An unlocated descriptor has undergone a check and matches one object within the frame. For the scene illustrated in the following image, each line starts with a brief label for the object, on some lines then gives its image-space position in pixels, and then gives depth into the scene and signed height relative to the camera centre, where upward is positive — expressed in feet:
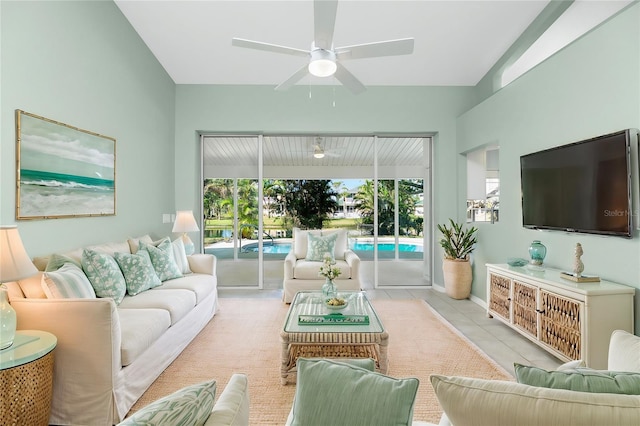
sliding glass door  18.58 +1.38
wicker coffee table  8.07 -2.75
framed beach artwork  8.29 +1.41
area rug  7.51 -3.94
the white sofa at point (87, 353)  6.65 -2.69
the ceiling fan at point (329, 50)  8.84 +4.65
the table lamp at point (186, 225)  15.19 -0.28
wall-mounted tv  8.34 +0.91
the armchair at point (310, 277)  14.87 -2.58
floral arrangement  10.71 -1.66
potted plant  15.87 -2.02
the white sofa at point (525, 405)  2.53 -1.46
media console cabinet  8.20 -2.50
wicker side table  5.48 -2.72
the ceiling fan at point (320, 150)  18.48 +3.80
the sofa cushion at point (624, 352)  4.01 -1.68
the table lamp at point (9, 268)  5.98 -0.92
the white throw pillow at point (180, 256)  12.83 -1.42
